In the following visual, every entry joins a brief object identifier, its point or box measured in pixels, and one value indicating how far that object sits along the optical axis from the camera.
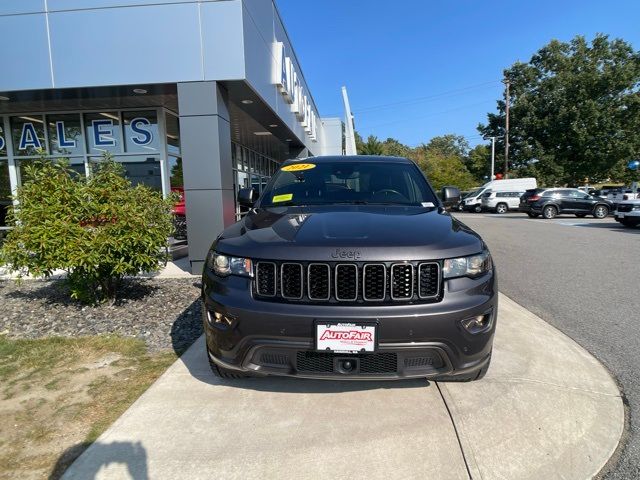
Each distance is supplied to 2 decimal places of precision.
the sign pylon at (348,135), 28.88
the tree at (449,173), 43.12
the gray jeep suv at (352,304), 2.26
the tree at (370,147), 50.50
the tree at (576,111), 33.09
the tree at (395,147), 72.31
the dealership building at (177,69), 6.46
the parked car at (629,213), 14.62
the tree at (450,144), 95.50
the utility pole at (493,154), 40.19
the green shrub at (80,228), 4.30
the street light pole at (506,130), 36.34
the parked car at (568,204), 21.31
